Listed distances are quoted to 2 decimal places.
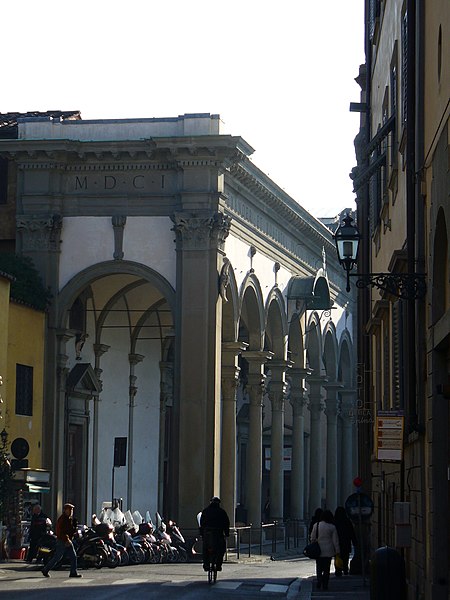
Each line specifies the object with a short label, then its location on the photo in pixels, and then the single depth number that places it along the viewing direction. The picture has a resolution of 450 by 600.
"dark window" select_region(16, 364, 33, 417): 35.12
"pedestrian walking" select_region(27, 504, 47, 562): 30.25
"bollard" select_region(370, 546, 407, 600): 13.63
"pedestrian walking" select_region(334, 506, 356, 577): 28.33
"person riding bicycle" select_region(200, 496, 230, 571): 25.31
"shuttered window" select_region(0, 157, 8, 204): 38.50
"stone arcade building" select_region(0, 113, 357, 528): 36.38
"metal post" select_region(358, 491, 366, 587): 23.49
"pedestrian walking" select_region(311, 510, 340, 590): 24.64
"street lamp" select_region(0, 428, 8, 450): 28.32
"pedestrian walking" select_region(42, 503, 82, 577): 25.22
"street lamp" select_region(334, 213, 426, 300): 15.93
